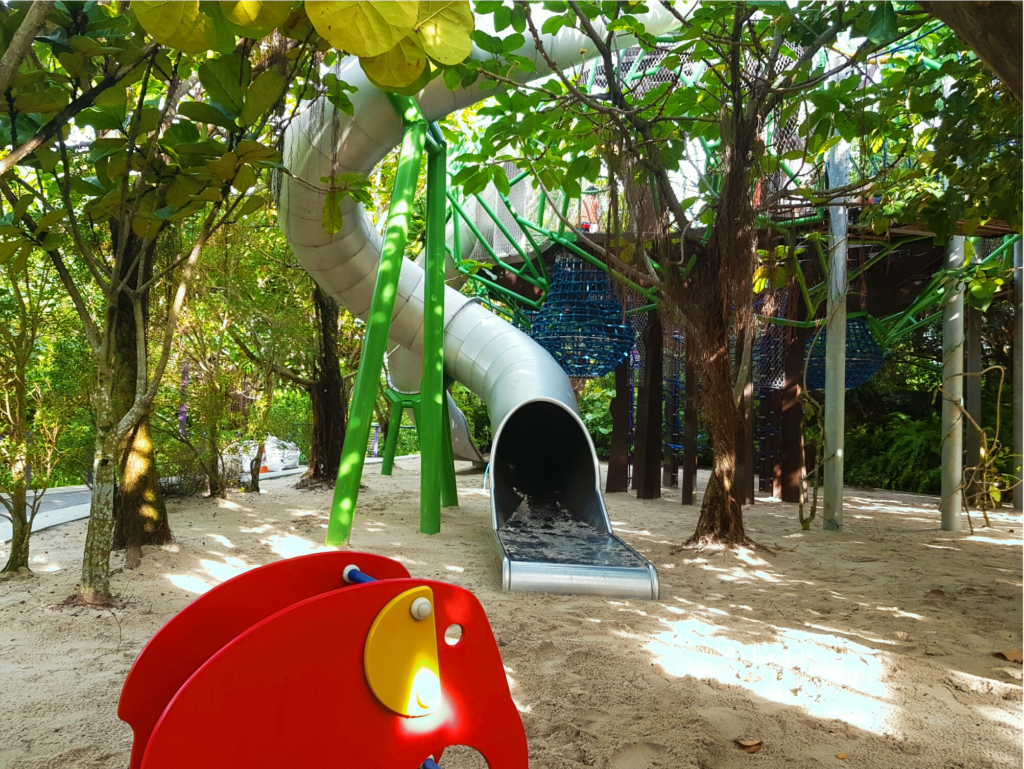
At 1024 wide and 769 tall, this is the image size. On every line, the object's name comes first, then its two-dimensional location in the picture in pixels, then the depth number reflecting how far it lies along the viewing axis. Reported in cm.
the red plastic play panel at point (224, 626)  141
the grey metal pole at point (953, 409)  654
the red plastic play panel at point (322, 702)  113
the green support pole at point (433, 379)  591
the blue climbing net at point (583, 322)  775
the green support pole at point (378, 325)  496
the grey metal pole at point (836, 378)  648
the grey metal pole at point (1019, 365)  768
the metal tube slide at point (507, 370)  433
